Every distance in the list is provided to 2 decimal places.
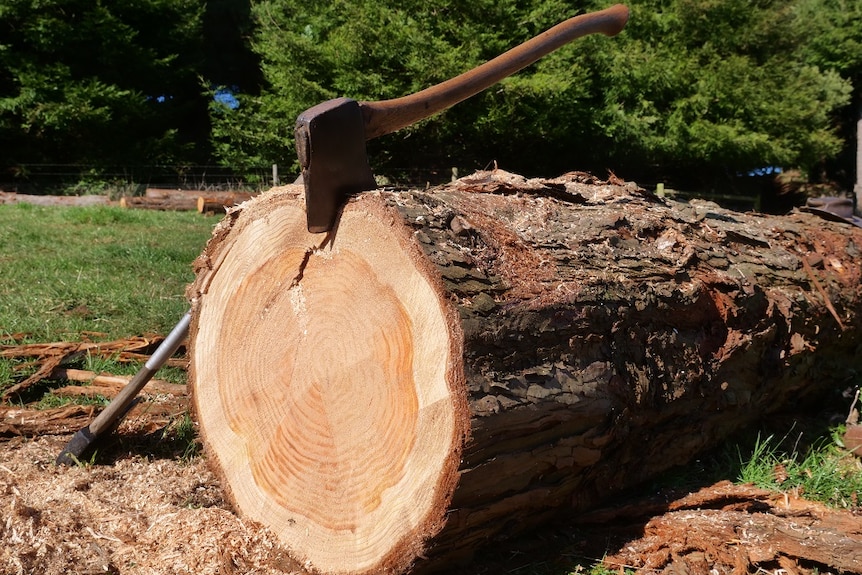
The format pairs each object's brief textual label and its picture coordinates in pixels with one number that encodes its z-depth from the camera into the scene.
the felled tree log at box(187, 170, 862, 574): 1.90
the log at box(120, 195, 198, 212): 11.26
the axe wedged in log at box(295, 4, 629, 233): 2.02
